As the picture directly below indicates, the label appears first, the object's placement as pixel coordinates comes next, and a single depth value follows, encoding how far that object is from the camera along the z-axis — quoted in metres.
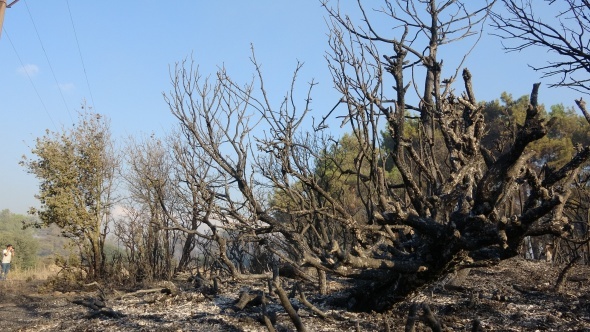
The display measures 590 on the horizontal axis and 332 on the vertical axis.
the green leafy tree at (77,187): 15.41
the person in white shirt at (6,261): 18.80
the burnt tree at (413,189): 4.45
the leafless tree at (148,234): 13.02
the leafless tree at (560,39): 4.86
